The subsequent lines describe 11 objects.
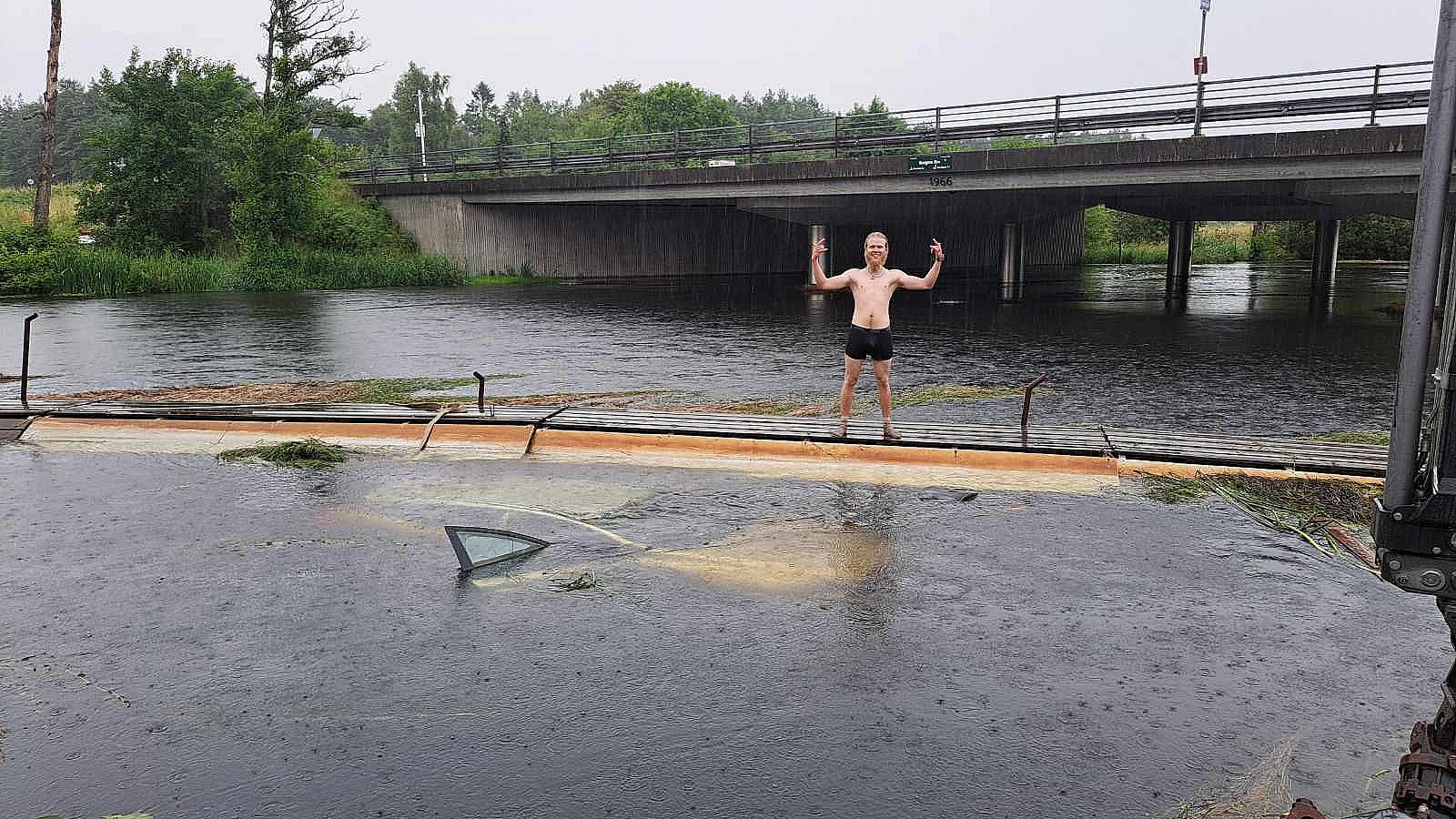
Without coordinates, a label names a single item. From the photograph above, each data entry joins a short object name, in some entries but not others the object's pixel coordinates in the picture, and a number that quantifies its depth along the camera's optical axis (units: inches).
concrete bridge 921.5
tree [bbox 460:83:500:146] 6457.2
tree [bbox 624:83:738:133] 4365.2
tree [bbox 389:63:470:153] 4357.8
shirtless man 390.0
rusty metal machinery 117.6
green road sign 1090.1
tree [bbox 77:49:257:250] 1769.2
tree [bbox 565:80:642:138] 4414.4
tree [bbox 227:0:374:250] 1646.2
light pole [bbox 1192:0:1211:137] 993.5
